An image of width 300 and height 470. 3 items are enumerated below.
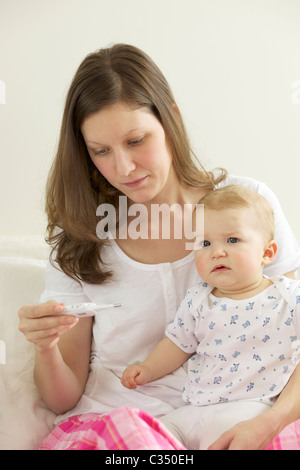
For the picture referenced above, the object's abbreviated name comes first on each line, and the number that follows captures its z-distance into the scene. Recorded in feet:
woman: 4.56
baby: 4.29
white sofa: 4.50
